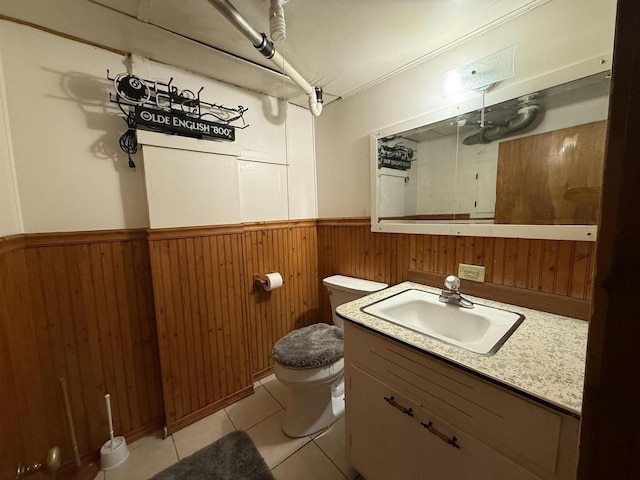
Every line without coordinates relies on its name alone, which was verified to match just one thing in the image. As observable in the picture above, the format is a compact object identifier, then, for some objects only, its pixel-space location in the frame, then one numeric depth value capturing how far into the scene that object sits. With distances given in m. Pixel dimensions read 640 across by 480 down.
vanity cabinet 0.63
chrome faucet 1.19
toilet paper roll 1.81
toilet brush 1.28
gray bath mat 1.22
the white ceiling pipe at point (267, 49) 0.97
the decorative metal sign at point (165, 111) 1.25
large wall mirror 1.00
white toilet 1.36
